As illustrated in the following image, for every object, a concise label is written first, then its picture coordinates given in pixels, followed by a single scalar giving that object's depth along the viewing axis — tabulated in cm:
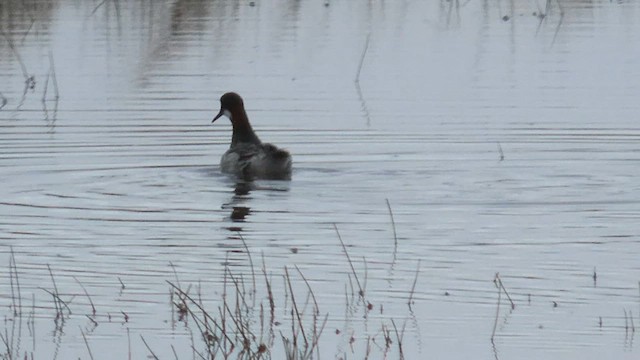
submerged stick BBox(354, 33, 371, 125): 3247
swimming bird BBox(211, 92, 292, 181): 2694
